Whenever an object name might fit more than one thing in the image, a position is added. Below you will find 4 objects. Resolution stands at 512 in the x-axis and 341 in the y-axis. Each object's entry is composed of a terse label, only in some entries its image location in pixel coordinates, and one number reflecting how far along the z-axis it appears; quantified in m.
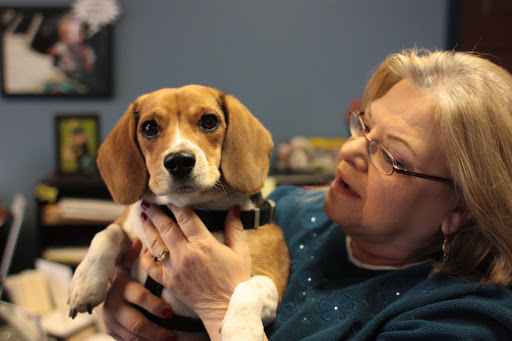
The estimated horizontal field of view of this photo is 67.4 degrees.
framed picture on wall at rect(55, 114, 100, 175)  3.09
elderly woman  0.90
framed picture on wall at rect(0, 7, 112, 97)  2.99
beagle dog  0.99
